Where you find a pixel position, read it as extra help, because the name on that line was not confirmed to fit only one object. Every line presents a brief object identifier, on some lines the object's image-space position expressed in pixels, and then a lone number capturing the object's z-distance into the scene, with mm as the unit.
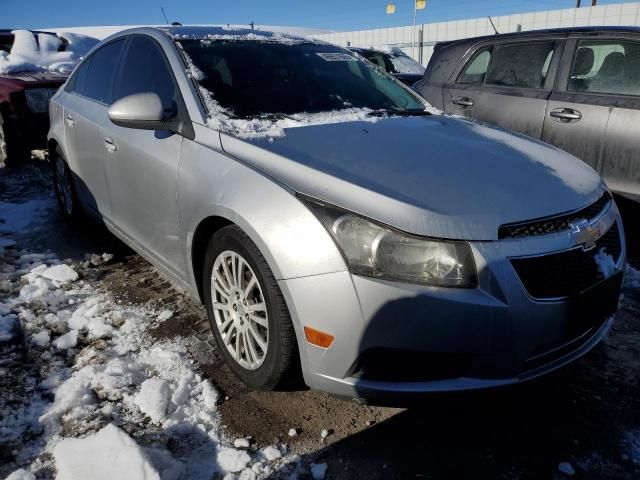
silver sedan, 1672
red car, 5988
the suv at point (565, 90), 3680
